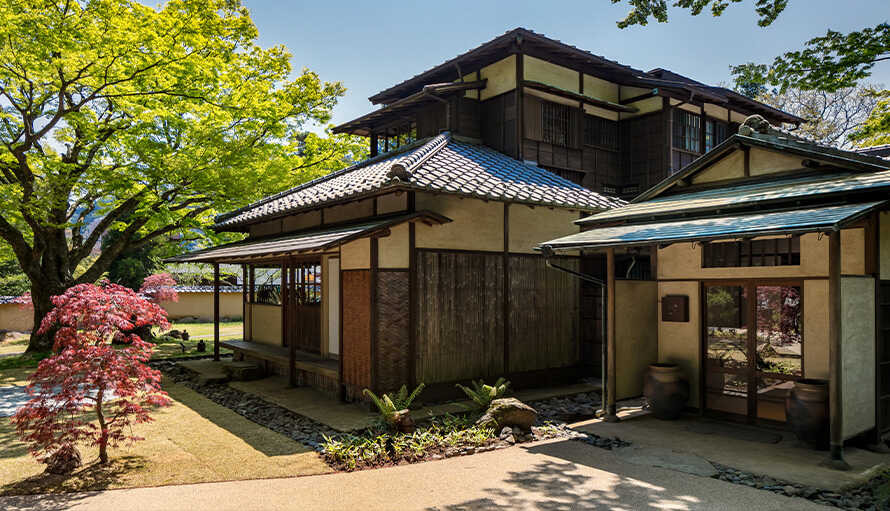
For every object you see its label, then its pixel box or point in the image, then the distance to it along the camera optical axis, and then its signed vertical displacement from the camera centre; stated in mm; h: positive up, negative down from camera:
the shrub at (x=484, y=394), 8797 -2167
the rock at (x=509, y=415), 7879 -2252
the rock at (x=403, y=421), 7641 -2261
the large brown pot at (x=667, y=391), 8594 -2043
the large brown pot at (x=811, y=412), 6852 -1926
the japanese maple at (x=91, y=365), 6191 -1204
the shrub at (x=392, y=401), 7836 -2149
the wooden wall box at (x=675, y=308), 8805 -721
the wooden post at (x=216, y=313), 14367 -1315
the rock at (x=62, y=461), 6336 -2371
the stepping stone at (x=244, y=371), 12508 -2529
